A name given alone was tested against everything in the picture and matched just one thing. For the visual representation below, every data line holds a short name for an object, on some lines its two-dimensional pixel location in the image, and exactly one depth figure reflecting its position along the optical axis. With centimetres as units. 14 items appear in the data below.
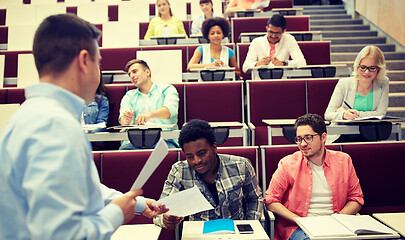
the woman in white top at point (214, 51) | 282
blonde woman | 198
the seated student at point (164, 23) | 347
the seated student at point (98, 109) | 215
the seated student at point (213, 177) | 131
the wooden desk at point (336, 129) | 183
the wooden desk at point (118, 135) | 182
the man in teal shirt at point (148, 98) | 210
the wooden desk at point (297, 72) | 248
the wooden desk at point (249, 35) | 318
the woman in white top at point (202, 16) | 355
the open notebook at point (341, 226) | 103
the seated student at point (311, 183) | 142
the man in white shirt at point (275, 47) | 271
